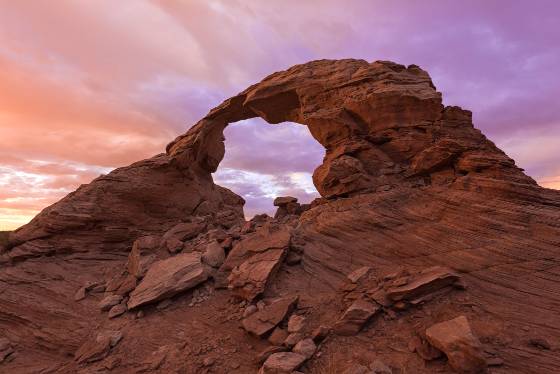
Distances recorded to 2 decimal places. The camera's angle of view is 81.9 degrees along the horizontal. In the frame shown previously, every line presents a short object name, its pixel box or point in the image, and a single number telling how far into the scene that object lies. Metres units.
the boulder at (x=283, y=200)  22.45
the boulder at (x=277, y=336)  10.53
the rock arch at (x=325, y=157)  14.70
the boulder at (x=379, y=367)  8.53
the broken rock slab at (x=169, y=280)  13.63
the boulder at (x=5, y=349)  13.56
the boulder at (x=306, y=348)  9.54
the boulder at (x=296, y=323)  10.48
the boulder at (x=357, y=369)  8.52
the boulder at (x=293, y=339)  10.06
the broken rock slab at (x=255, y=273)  12.59
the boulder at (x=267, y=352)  9.88
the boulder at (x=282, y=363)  9.02
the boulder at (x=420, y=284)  10.51
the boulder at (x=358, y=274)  11.97
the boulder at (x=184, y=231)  18.97
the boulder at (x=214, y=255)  15.02
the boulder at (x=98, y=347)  12.09
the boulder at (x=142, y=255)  16.17
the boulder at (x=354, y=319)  10.20
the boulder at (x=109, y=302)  14.62
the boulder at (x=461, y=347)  8.04
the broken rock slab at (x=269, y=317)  10.98
